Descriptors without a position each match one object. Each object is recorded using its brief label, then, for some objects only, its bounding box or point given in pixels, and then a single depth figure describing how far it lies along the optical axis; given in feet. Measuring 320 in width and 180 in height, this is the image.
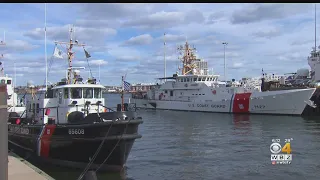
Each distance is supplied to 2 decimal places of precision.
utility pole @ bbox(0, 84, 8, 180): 15.25
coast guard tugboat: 41.91
